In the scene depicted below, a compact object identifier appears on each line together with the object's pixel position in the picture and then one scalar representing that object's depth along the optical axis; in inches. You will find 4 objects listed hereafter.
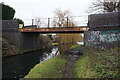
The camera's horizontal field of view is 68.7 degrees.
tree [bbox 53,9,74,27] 1088.3
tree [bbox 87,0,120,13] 667.4
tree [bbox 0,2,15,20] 775.8
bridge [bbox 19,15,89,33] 557.1
